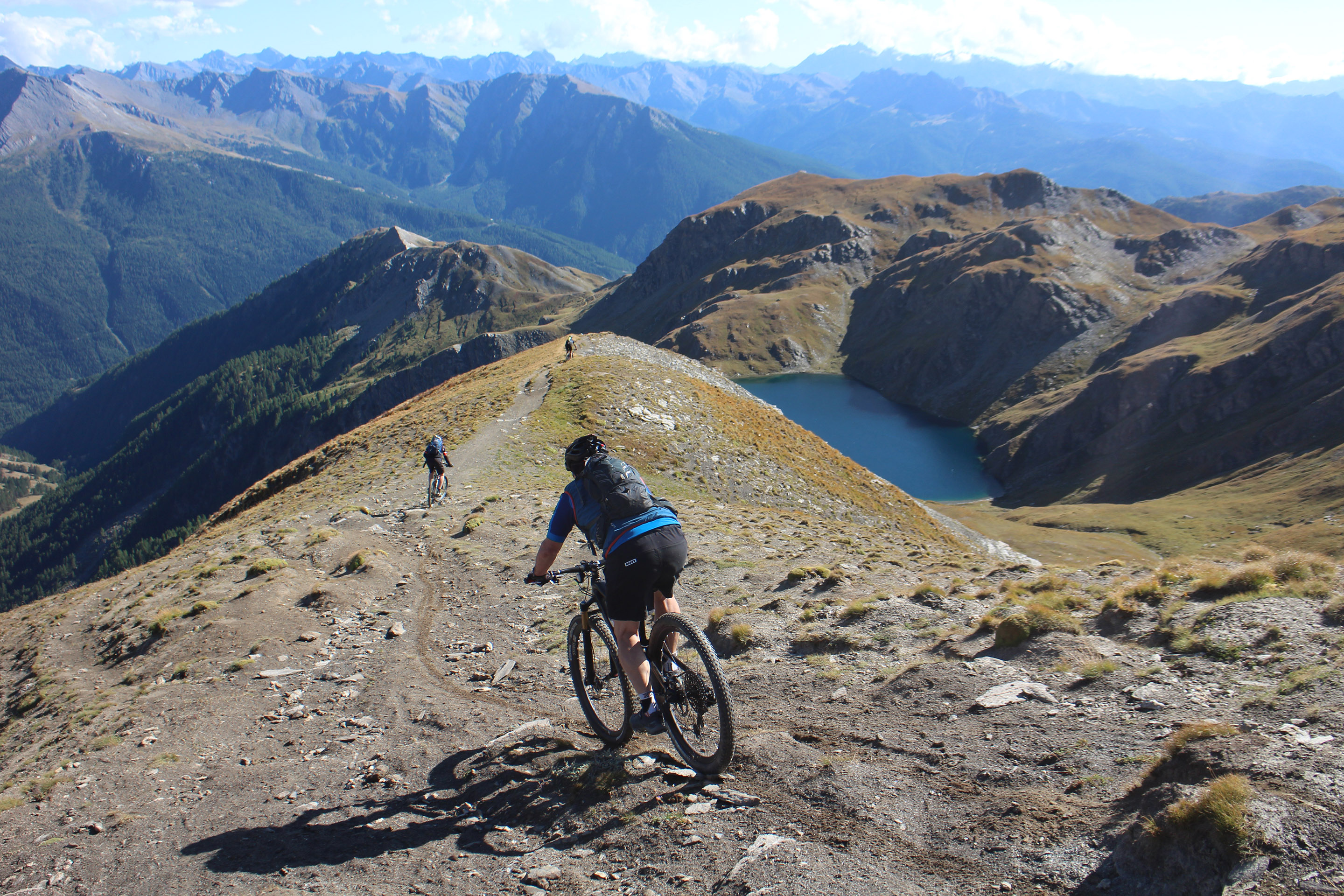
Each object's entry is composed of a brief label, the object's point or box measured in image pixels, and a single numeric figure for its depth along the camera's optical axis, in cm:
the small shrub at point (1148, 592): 980
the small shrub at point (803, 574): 1476
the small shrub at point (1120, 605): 952
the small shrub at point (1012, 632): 923
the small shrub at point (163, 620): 1428
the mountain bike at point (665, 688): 667
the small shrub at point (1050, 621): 926
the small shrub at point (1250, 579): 917
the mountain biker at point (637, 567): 721
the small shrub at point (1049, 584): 1230
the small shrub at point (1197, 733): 575
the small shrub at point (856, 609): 1184
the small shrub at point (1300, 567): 927
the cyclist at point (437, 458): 2456
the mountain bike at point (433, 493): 2481
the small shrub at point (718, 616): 1248
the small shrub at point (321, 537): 1958
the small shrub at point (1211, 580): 941
